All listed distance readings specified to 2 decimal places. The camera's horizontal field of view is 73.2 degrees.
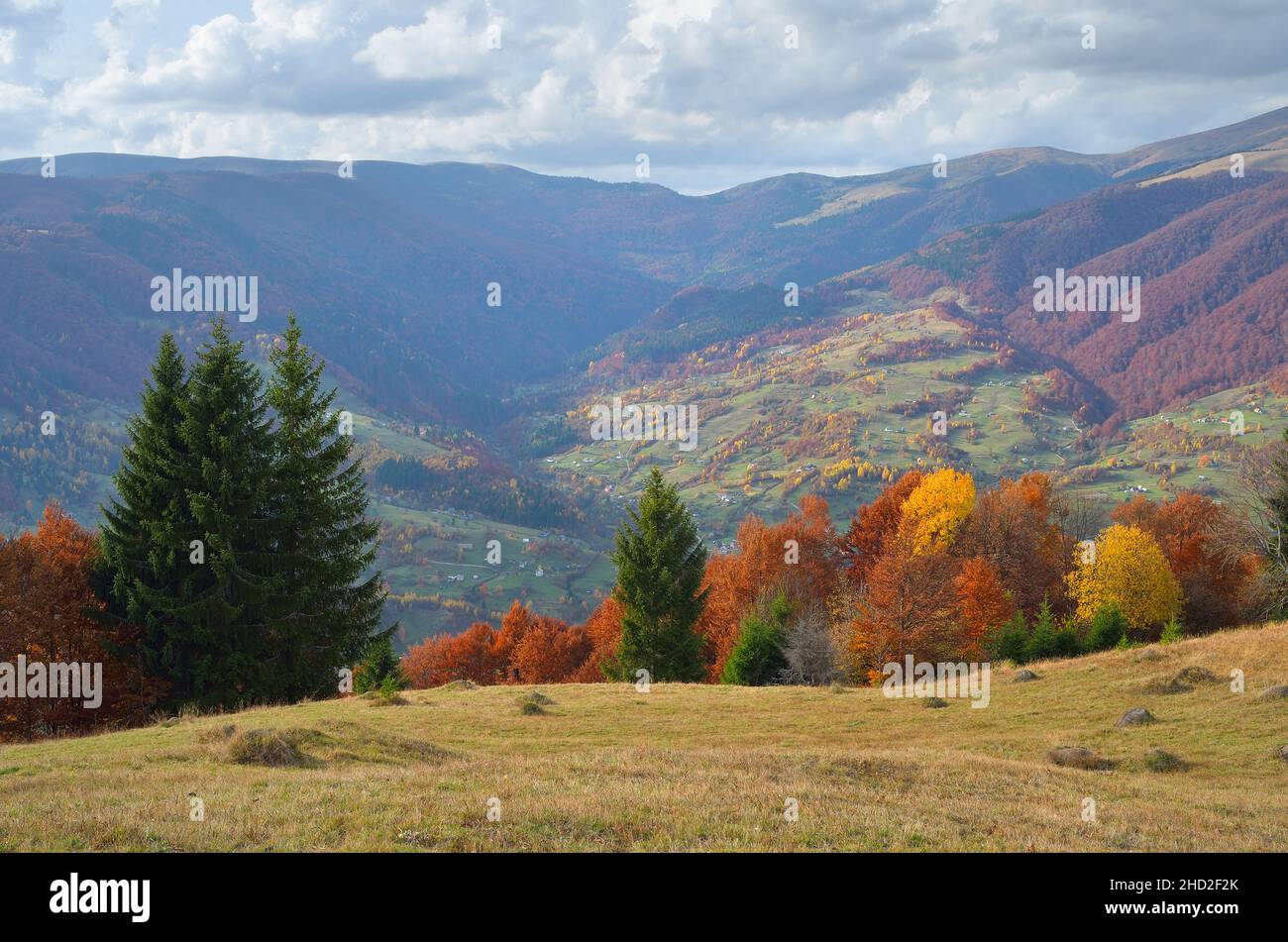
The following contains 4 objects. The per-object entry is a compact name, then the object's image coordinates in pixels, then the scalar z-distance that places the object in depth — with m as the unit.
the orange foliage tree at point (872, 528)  86.38
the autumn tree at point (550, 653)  87.88
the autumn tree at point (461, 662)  99.31
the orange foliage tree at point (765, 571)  76.62
